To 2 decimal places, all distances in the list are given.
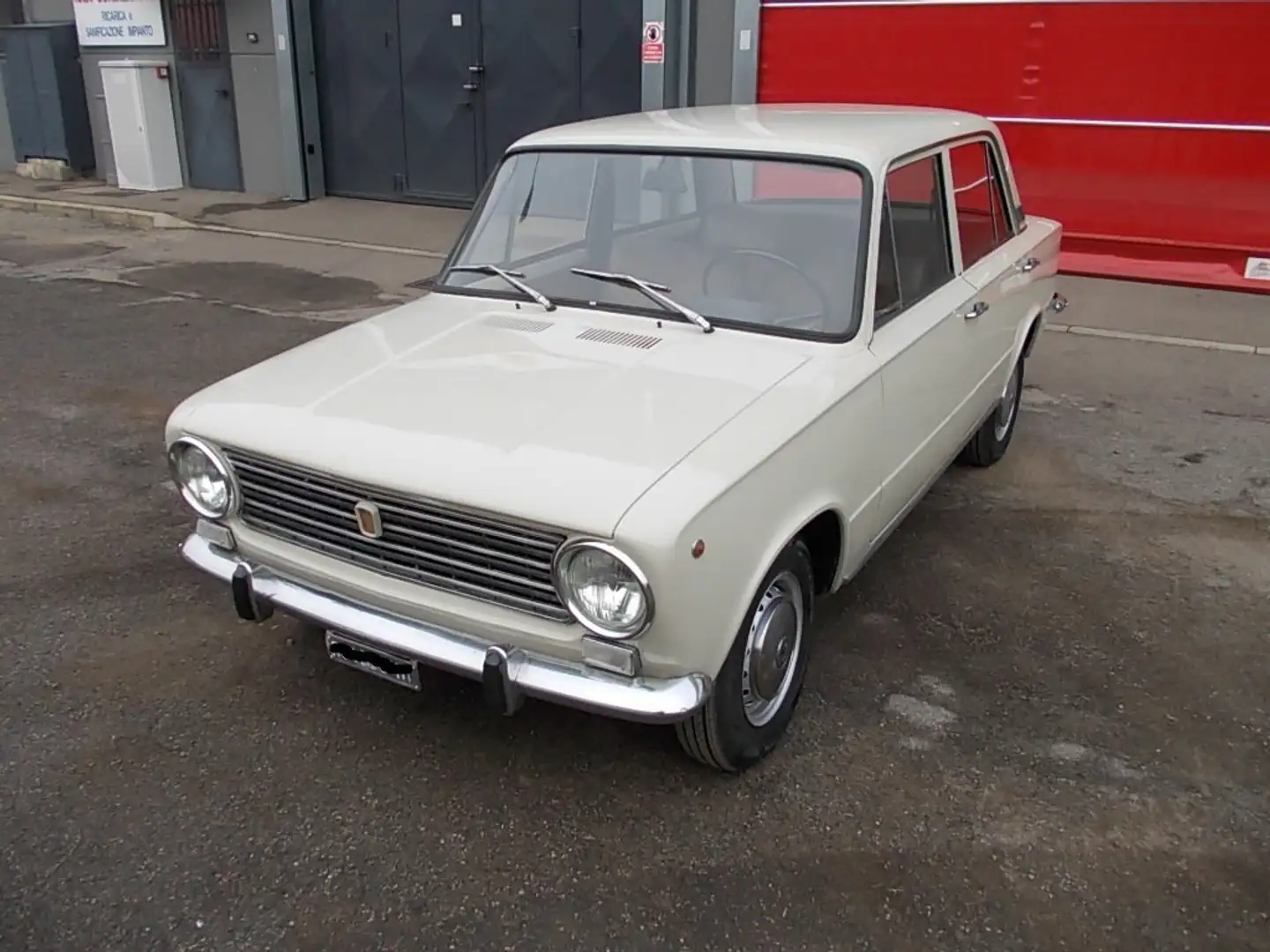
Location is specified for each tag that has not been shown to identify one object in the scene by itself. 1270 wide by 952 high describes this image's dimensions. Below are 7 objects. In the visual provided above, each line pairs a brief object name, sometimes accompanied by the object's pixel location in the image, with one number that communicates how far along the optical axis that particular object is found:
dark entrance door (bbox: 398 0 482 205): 11.79
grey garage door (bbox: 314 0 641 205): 11.07
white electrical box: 13.30
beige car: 2.56
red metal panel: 8.45
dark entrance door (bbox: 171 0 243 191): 13.02
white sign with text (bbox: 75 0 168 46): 13.33
